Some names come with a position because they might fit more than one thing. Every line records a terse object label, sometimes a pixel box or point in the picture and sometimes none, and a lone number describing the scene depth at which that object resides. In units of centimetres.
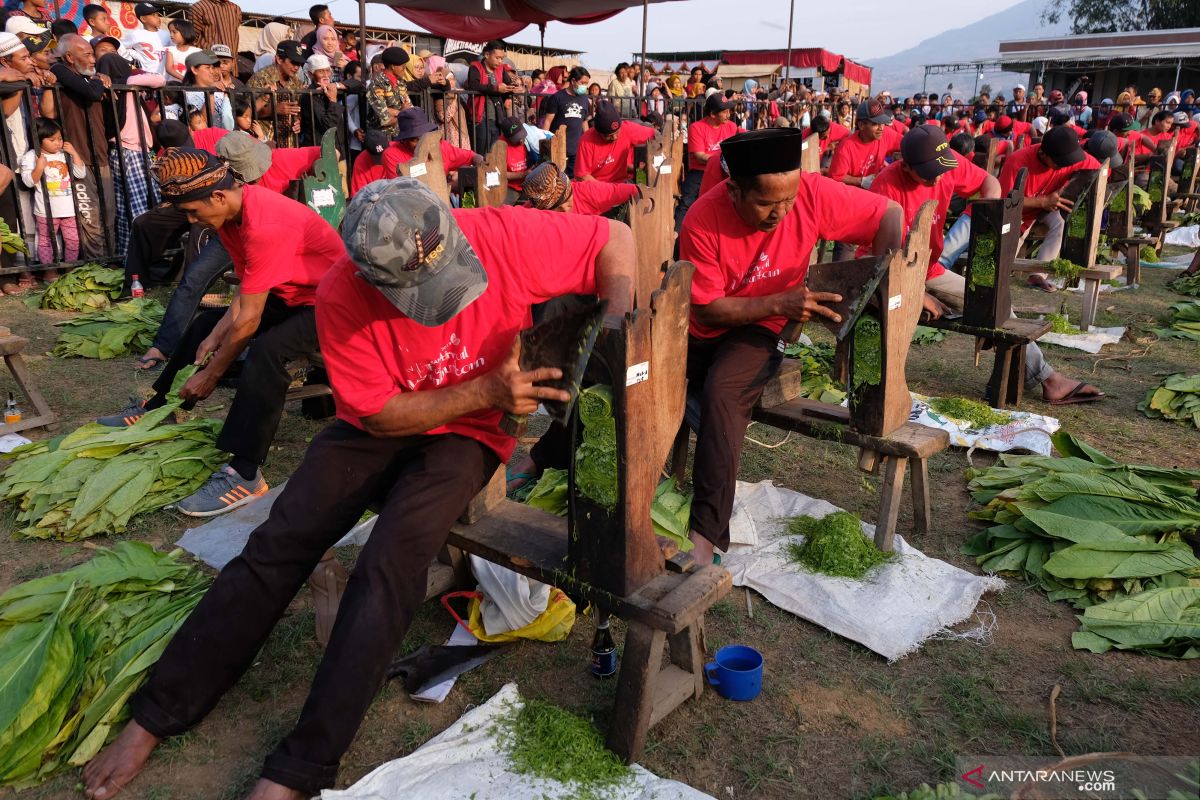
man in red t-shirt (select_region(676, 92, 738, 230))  991
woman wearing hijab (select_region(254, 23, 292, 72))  1208
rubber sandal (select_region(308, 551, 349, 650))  293
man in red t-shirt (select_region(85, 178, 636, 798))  233
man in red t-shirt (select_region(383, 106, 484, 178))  701
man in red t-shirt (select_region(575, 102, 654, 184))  872
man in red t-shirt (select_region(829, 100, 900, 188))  954
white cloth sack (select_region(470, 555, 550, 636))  303
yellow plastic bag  306
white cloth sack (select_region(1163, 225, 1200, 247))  1153
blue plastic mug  277
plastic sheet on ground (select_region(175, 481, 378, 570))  375
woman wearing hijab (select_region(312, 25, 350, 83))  1038
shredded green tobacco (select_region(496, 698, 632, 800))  238
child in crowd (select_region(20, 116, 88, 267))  780
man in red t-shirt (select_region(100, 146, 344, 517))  397
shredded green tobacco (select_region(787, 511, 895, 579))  352
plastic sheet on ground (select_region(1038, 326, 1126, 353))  677
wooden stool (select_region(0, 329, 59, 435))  493
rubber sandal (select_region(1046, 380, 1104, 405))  558
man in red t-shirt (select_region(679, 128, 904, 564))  335
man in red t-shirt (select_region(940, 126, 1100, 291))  707
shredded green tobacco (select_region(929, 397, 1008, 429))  496
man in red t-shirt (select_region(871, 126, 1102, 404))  558
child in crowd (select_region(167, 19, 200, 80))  918
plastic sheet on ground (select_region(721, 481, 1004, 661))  314
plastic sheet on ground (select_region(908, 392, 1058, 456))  469
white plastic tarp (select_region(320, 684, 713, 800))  230
